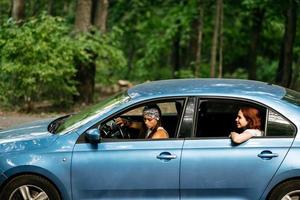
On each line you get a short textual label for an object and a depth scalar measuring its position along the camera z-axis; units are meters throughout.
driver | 9.51
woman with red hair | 9.17
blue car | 8.95
